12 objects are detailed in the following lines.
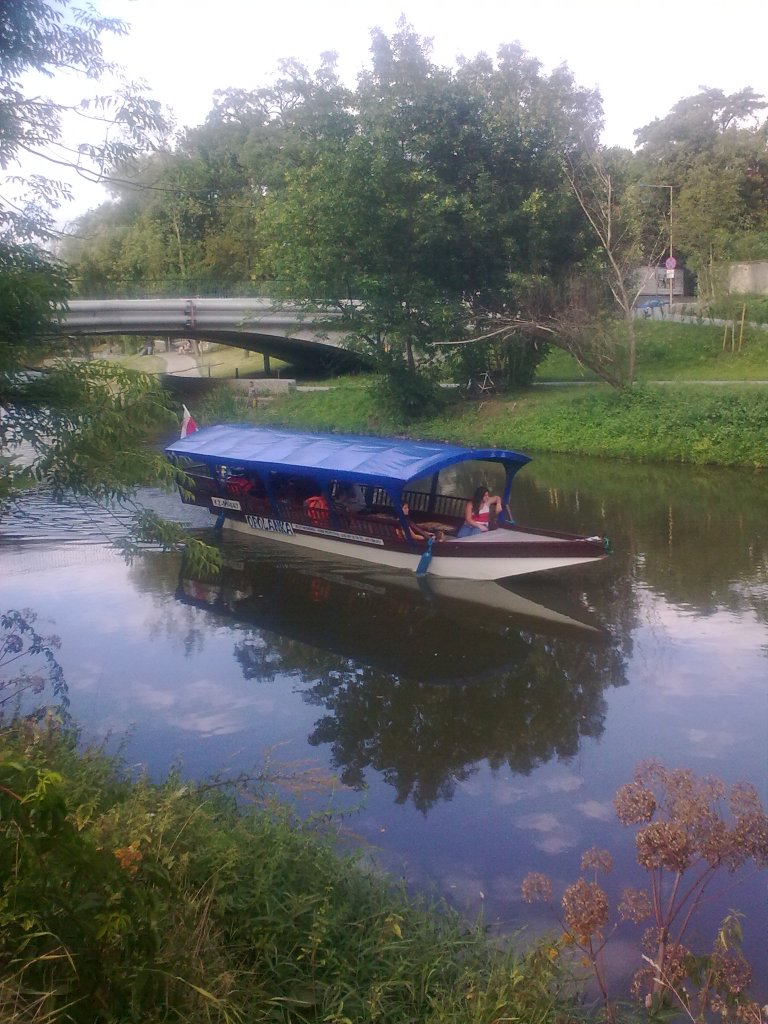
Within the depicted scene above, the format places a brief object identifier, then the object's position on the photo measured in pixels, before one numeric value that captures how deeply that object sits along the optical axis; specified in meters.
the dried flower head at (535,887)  5.31
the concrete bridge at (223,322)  32.64
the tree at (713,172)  37.78
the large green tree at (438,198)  28.80
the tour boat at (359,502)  14.61
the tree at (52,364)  7.55
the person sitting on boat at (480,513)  15.51
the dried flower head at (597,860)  5.29
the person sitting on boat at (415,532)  15.21
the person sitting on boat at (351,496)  16.78
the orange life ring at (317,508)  16.75
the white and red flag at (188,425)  21.86
